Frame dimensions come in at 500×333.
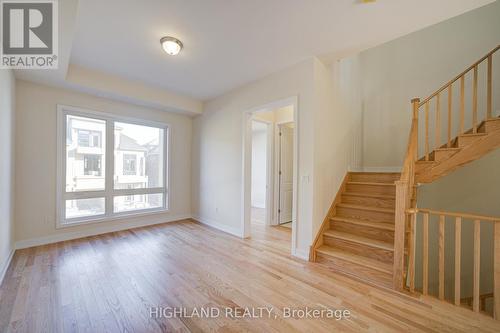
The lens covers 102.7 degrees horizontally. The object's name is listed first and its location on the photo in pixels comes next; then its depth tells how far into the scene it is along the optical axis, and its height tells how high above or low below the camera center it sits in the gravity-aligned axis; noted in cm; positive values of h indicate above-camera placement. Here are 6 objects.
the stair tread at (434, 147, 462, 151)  259 +24
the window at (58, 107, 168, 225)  350 -4
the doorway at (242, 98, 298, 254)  375 -20
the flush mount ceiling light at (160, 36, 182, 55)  238 +146
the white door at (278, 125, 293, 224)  479 -18
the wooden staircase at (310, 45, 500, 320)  208 -67
